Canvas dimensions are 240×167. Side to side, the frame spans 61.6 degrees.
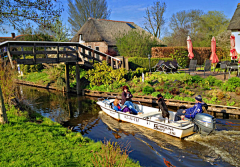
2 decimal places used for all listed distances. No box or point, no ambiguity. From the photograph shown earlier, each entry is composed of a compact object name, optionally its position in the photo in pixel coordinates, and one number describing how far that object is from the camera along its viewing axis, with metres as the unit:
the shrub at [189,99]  12.69
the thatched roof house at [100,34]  31.32
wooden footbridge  12.96
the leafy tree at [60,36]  32.62
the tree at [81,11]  45.03
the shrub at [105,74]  16.98
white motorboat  7.97
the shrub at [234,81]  12.64
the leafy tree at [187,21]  46.72
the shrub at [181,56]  25.70
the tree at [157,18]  39.55
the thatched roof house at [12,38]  51.54
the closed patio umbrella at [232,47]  15.94
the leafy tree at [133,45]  24.28
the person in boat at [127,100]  10.86
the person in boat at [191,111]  8.45
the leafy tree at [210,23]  45.38
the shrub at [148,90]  14.76
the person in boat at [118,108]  10.62
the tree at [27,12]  7.22
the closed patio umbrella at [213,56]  17.39
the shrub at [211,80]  13.90
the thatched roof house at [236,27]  23.49
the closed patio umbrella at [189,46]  16.52
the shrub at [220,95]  12.11
